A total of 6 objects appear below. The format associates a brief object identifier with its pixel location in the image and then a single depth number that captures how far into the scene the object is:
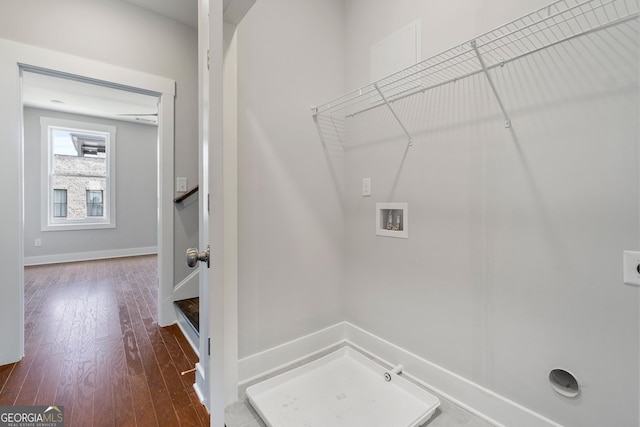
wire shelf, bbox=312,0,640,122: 0.94
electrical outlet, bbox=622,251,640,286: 0.90
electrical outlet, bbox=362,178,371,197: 1.80
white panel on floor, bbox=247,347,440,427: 1.24
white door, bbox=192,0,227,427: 0.92
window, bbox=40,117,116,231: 4.62
